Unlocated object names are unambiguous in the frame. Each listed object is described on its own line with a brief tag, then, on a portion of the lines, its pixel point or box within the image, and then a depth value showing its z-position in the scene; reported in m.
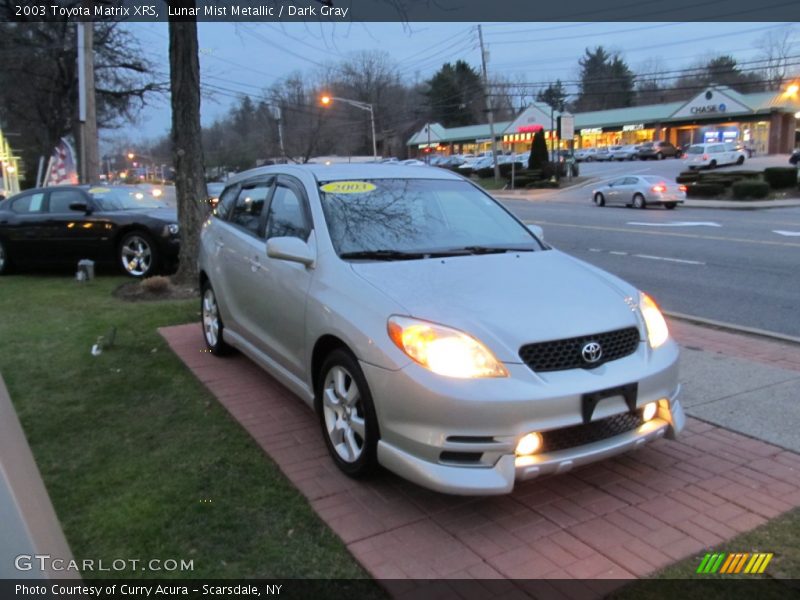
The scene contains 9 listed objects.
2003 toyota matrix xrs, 3.13
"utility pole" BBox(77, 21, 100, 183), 16.56
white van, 46.66
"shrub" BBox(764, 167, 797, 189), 30.58
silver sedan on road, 26.56
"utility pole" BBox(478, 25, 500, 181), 50.88
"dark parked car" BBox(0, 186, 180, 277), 10.61
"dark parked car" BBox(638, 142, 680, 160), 63.06
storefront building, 60.28
